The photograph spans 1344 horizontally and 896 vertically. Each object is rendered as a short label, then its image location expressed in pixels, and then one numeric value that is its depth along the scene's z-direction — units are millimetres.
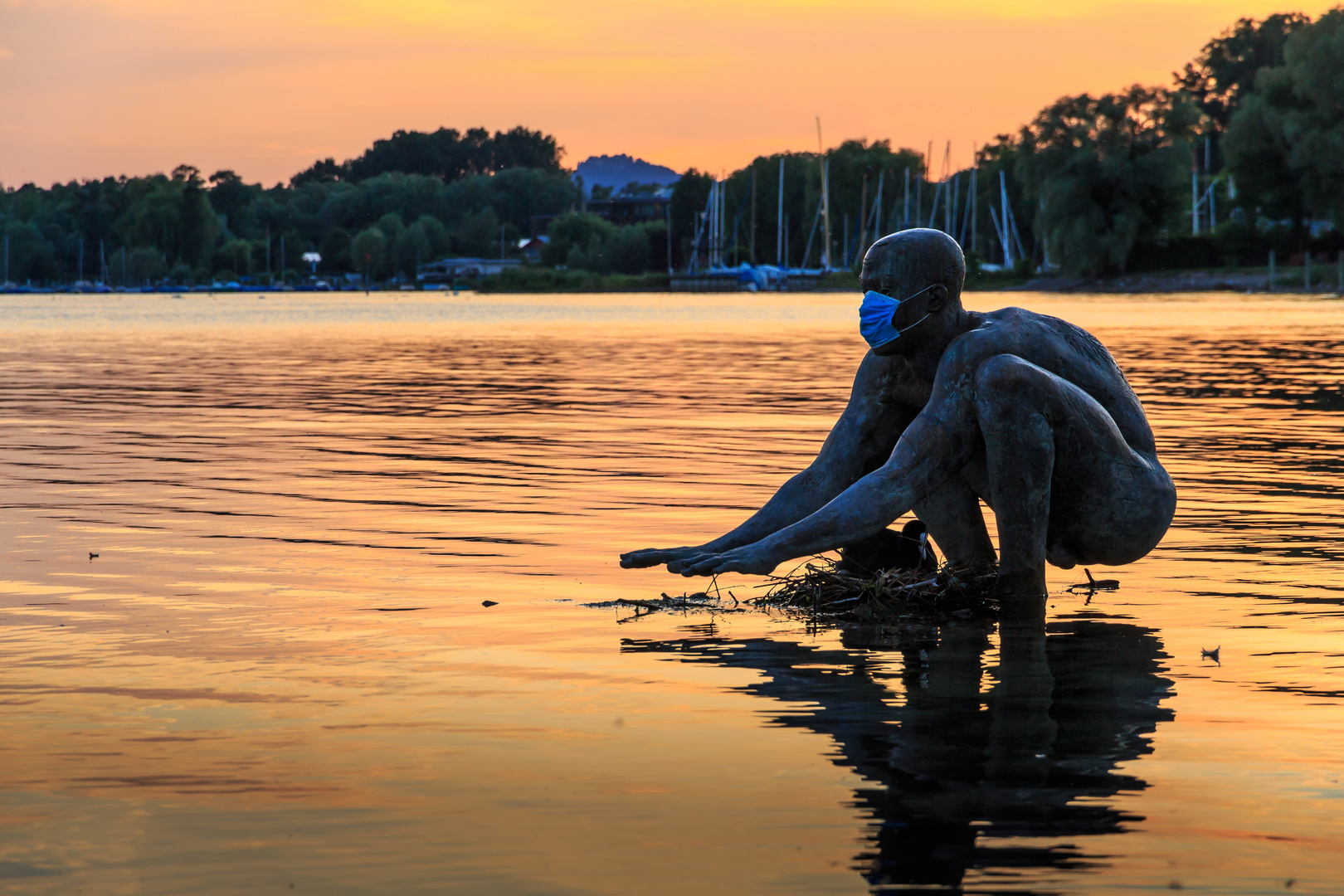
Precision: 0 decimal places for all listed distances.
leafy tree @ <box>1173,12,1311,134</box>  162375
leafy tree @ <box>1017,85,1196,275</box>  103188
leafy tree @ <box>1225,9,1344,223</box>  94375
